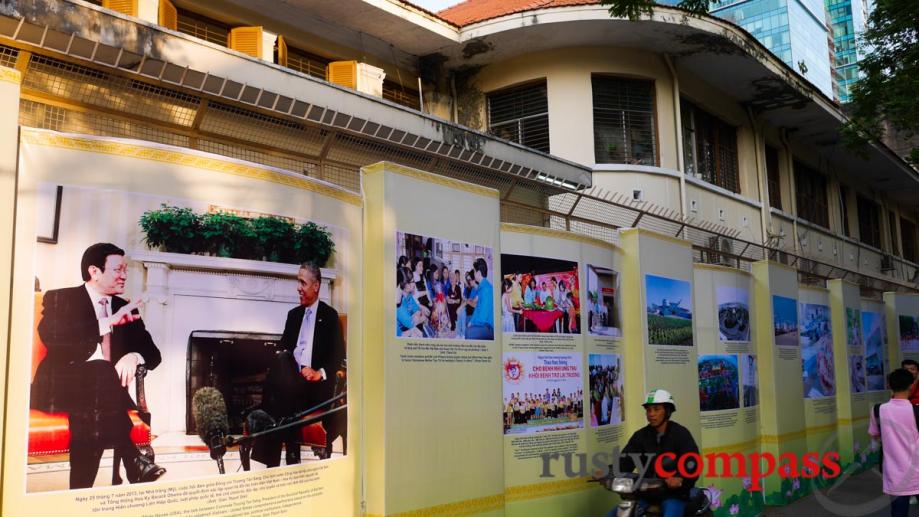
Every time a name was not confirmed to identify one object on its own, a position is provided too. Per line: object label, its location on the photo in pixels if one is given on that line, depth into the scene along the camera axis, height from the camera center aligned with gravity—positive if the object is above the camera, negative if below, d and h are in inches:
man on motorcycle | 280.5 -24.9
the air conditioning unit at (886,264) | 1128.8 +140.1
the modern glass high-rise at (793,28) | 3954.2 +1656.4
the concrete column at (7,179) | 179.3 +44.5
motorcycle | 280.2 -40.6
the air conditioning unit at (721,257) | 608.1 +88.1
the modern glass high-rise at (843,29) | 3937.0 +1741.7
